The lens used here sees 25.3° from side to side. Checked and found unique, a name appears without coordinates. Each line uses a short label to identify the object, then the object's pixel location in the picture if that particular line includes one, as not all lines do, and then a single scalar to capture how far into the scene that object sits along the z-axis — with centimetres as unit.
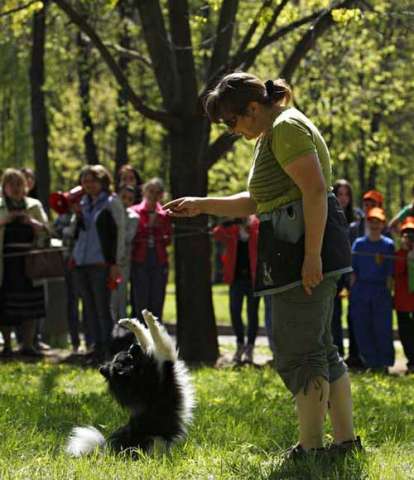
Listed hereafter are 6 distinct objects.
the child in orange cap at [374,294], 1105
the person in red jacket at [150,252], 1150
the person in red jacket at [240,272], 1145
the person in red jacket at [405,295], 1106
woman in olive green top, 455
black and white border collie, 525
